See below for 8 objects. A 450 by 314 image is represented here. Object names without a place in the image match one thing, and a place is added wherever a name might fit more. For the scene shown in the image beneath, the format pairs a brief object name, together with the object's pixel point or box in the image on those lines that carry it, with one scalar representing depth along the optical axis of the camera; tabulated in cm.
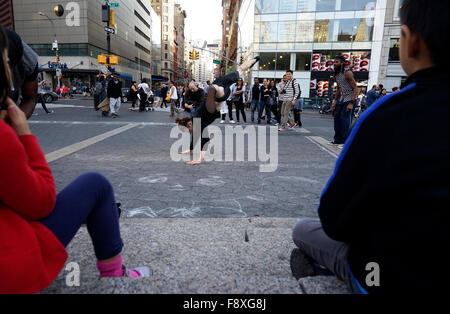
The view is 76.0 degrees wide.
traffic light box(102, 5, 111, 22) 1650
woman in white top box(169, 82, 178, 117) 1512
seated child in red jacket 100
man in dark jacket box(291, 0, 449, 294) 87
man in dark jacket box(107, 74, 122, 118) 1336
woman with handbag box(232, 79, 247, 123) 1233
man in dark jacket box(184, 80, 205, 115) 678
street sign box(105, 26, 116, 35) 1728
